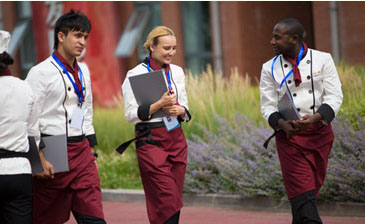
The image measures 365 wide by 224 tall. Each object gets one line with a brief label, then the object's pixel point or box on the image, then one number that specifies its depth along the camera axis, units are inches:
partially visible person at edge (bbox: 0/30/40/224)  391.3
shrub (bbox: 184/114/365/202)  649.8
